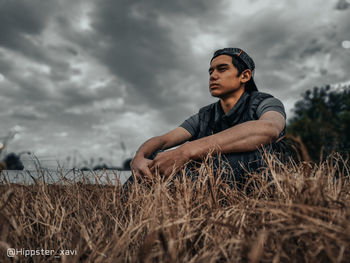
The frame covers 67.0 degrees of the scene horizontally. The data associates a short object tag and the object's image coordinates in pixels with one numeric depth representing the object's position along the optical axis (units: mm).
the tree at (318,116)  23172
